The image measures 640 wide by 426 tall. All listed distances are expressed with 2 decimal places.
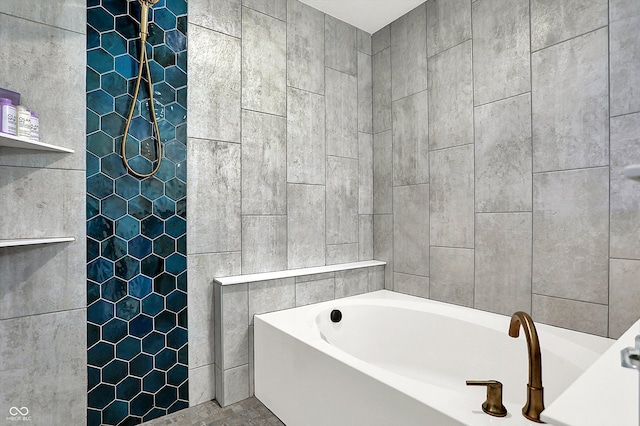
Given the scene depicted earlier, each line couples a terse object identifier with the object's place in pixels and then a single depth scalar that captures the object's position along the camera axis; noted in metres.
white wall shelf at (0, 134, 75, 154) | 1.38
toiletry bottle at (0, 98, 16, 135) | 1.39
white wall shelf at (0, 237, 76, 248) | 1.40
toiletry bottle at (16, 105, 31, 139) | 1.46
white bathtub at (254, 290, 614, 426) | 1.26
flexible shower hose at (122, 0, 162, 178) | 1.84
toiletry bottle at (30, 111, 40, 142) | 1.53
